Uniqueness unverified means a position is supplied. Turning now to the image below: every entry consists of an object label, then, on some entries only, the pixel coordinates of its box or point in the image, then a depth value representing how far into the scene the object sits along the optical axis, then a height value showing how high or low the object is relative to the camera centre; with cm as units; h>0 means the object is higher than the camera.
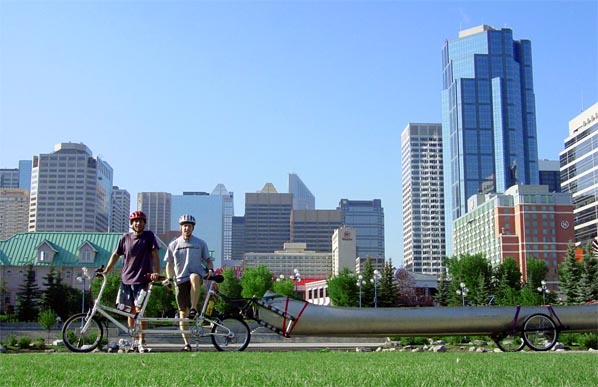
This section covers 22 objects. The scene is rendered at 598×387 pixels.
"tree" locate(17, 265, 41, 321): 6206 -221
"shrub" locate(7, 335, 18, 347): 2412 -229
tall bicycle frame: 950 -70
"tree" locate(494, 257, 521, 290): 8687 +41
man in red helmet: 1004 +23
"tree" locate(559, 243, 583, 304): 6806 +12
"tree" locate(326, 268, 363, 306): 7444 -150
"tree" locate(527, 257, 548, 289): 9400 +88
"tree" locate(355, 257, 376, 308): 7192 -144
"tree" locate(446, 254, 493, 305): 7638 +27
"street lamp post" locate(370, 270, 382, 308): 6081 -57
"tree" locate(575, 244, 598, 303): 6406 -35
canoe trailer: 1073 -70
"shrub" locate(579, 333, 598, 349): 1975 -183
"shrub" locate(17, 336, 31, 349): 2381 -230
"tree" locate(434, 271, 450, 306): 8202 -179
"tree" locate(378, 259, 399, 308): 7038 -131
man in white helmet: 1024 +18
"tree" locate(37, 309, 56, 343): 3447 -215
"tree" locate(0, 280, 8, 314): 7914 -203
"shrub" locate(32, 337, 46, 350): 2269 -231
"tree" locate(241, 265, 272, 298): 7969 -47
